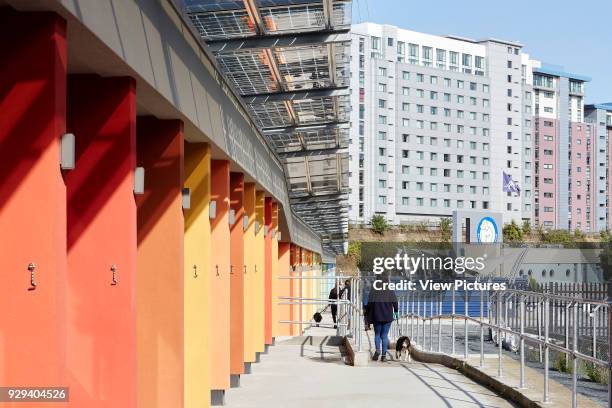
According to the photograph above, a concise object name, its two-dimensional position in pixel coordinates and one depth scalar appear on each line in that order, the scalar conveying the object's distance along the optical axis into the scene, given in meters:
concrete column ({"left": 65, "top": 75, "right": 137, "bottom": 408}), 6.89
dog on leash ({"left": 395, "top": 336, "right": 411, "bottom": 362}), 19.78
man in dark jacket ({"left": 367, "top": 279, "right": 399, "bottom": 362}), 19.30
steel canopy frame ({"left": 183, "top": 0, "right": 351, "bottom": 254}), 10.27
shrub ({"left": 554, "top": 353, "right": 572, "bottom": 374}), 15.79
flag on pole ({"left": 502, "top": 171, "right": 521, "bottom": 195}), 117.75
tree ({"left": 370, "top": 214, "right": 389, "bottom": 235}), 112.62
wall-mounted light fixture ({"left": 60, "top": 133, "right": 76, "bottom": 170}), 5.38
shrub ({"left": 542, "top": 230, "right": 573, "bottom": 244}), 122.12
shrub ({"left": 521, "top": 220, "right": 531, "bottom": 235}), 124.34
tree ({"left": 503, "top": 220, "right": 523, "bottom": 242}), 120.31
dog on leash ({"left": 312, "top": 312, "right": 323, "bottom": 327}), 30.42
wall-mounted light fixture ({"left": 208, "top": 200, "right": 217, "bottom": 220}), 11.06
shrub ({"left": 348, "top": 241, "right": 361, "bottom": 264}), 105.47
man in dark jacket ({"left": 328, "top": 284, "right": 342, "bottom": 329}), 33.12
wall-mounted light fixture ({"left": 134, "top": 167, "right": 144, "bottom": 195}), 7.24
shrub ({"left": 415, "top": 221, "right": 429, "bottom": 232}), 117.75
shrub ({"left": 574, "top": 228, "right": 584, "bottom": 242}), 126.19
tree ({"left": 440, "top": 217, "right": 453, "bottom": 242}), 115.69
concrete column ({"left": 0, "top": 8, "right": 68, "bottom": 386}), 5.17
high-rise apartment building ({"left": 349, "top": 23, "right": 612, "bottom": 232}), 120.25
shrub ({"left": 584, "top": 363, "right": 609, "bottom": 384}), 14.48
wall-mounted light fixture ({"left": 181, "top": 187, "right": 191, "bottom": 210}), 9.33
